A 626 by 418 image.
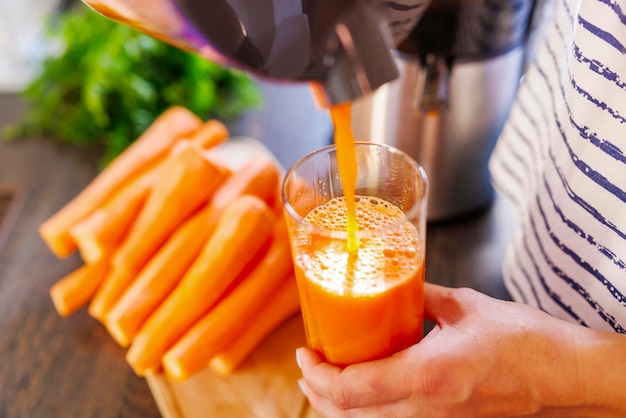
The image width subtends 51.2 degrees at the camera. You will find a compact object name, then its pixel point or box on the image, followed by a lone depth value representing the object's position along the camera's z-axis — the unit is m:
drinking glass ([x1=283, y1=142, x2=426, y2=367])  0.64
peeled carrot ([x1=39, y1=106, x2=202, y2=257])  1.10
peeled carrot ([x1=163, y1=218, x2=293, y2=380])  0.95
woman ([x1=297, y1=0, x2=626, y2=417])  0.62
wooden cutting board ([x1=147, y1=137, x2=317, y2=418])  0.91
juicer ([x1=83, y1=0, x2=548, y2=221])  0.51
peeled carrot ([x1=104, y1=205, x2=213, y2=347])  1.00
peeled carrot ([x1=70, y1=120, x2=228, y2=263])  1.06
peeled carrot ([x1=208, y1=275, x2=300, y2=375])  0.96
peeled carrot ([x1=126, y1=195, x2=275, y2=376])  0.97
